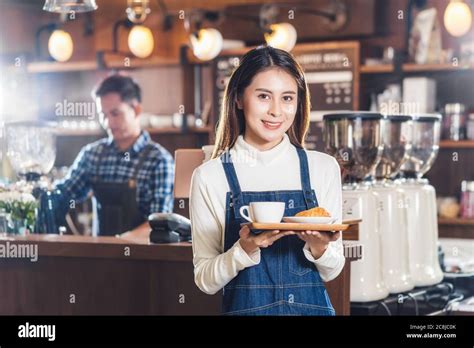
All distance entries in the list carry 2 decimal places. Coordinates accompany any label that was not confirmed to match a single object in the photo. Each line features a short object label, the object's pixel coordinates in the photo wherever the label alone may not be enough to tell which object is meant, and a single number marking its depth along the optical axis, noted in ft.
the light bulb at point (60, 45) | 16.06
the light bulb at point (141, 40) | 15.92
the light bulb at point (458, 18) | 14.05
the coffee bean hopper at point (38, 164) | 9.64
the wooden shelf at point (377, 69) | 15.90
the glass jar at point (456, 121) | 15.55
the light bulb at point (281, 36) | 15.08
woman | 5.80
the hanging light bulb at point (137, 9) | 15.12
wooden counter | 8.23
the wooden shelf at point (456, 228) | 15.34
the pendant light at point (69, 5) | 8.21
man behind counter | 11.72
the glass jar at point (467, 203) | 15.38
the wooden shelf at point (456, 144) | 15.33
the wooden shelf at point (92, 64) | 18.24
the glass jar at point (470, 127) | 15.46
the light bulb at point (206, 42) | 15.15
